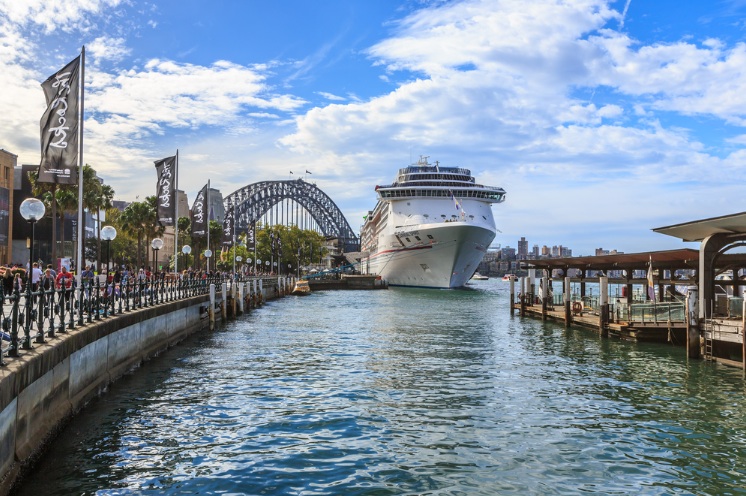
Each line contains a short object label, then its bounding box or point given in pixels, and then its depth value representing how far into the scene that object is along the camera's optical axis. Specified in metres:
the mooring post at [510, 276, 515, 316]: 54.06
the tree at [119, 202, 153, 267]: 76.25
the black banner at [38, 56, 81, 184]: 20.81
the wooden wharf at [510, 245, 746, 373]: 25.62
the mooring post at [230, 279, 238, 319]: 50.87
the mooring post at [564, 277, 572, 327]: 40.45
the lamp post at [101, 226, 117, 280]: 27.45
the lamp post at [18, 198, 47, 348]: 12.21
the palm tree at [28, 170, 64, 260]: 62.59
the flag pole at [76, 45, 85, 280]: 22.33
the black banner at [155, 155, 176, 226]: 38.38
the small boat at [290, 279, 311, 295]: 92.62
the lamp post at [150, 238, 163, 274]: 39.36
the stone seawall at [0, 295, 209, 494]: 10.73
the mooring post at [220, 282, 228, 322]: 47.88
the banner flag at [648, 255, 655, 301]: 33.06
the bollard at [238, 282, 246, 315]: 54.02
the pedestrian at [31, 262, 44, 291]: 21.81
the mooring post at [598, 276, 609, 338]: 34.81
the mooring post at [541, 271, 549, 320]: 46.75
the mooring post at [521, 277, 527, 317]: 52.59
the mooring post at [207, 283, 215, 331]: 40.65
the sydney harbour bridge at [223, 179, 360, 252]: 70.06
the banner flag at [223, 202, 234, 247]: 69.62
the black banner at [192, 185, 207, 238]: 51.66
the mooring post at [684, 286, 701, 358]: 26.17
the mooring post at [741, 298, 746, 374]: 22.37
